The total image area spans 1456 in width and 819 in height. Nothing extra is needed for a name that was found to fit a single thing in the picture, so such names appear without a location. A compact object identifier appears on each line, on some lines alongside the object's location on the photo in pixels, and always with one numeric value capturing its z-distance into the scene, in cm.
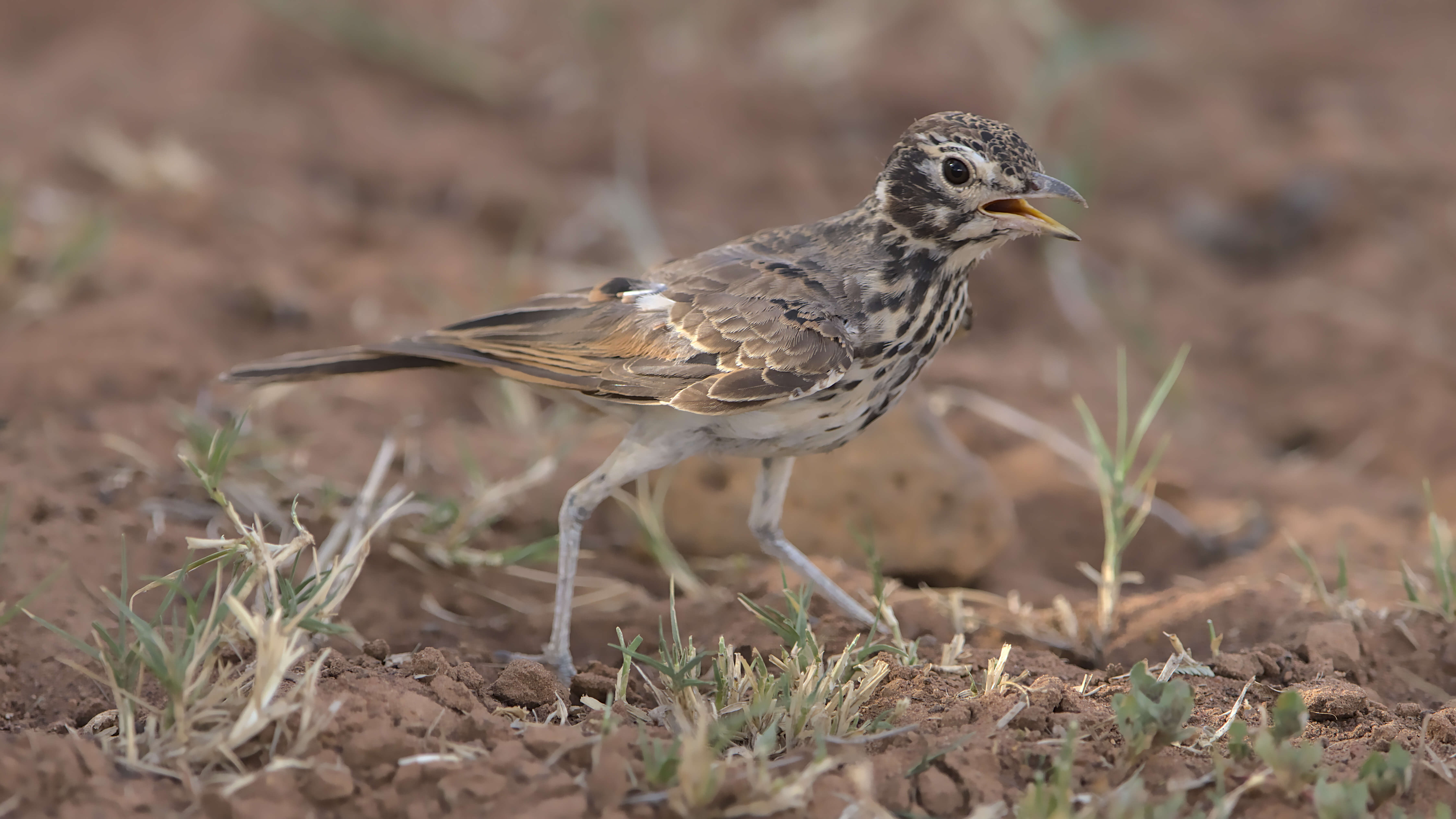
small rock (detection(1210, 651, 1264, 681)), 757
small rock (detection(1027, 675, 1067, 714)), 683
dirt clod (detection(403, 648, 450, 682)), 725
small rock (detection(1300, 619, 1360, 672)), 790
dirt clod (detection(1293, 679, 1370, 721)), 711
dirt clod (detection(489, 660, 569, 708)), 718
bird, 809
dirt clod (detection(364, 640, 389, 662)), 757
